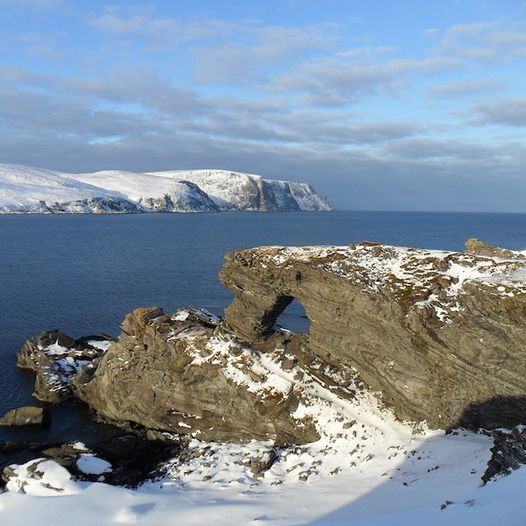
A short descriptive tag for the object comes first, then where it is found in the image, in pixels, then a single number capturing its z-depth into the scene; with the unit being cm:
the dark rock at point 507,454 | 1941
